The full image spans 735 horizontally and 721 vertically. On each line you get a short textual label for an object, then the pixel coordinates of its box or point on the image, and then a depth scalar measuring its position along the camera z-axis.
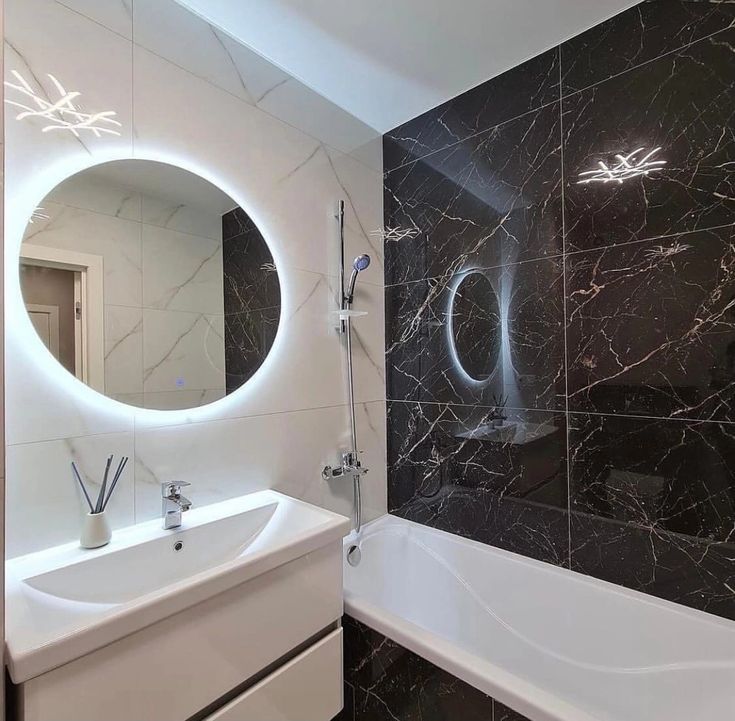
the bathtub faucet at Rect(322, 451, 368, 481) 1.97
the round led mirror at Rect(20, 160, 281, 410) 1.22
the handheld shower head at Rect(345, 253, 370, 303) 1.93
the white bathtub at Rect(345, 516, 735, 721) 1.28
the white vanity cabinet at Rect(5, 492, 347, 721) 0.81
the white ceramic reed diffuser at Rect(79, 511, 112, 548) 1.18
